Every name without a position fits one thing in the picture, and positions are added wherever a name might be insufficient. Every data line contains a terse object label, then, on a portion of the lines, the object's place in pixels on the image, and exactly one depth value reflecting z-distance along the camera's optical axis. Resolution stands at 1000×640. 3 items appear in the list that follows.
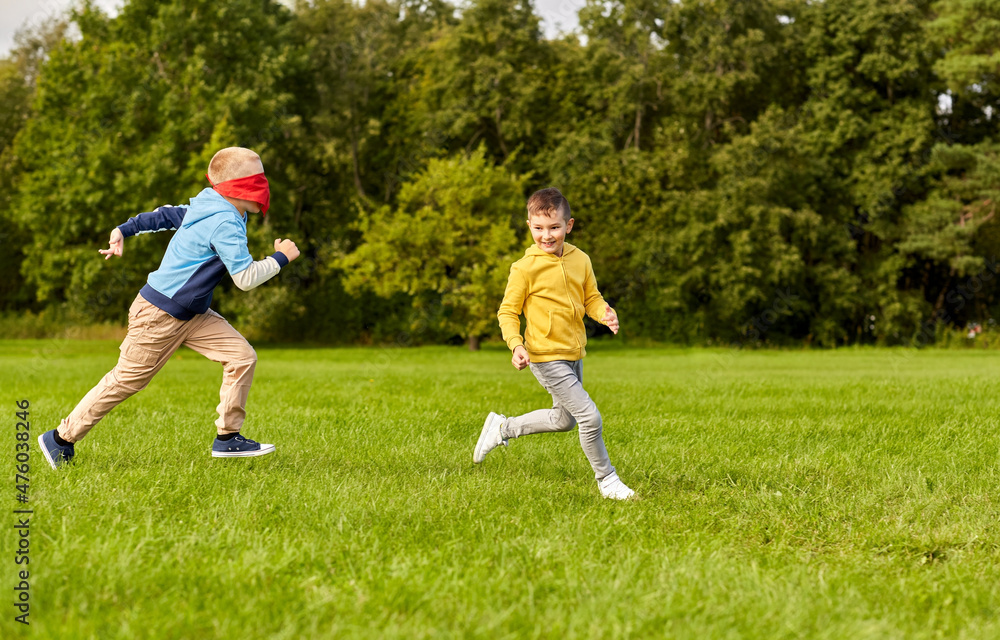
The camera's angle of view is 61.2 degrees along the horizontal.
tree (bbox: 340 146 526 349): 25.91
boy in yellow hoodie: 5.07
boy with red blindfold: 5.24
